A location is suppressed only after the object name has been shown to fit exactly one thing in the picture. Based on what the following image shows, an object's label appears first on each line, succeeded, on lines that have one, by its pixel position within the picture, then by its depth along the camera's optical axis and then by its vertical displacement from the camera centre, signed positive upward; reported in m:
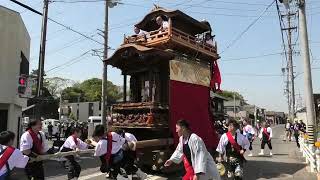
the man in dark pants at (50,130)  31.34 -0.19
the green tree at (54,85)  85.10 +9.64
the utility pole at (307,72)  14.06 +2.02
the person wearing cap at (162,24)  14.32 +4.00
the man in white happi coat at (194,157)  6.20 -0.49
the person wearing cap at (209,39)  16.84 +3.86
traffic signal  18.78 +2.07
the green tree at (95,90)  86.62 +8.92
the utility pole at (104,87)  25.54 +2.67
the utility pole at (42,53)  23.01 +4.51
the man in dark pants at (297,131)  24.86 -0.27
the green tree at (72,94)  86.75 +7.48
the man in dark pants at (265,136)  19.53 -0.45
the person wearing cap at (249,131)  18.94 -0.19
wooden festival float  13.05 +1.57
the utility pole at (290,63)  38.25 +6.84
